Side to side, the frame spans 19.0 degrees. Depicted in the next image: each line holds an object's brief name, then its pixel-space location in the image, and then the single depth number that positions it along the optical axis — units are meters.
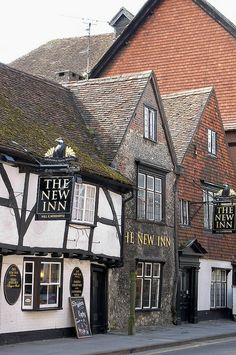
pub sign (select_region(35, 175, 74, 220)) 16.70
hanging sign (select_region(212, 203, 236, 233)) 26.11
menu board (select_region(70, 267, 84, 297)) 19.95
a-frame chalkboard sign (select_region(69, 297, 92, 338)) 19.72
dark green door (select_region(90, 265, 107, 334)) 21.11
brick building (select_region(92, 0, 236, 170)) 33.56
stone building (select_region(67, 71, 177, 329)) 22.59
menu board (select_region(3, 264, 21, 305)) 17.62
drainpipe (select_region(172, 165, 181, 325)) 25.19
